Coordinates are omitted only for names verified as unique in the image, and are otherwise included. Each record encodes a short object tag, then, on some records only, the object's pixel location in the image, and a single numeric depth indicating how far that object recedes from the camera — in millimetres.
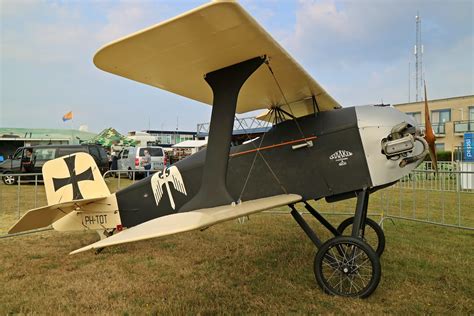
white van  20297
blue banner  17938
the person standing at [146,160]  18375
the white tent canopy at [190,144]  29191
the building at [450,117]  29047
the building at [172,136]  65144
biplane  2869
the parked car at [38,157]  16266
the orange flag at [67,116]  44484
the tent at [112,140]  35378
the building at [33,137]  39281
